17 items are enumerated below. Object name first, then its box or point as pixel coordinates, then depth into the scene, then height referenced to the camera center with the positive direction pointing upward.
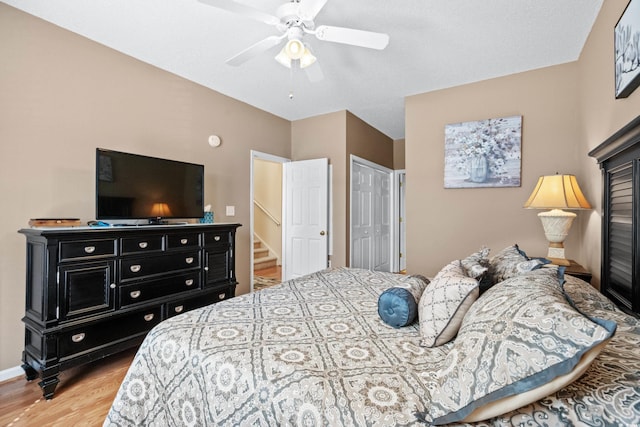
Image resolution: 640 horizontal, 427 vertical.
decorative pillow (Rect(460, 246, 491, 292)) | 1.40 -0.26
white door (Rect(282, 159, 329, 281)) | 4.20 -0.01
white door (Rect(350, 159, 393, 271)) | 4.51 +0.01
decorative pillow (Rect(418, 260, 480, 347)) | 1.19 -0.39
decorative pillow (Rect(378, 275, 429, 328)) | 1.38 -0.43
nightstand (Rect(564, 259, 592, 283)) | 2.06 -0.40
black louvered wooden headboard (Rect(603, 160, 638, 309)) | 1.52 -0.11
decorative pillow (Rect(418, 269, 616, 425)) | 0.65 -0.35
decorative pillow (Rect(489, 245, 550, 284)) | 1.42 -0.25
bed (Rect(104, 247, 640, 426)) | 0.69 -0.52
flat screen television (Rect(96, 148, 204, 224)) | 2.35 +0.26
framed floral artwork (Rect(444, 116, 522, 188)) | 3.09 +0.72
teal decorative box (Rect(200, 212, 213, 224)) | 3.16 -0.02
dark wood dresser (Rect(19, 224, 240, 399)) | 1.89 -0.55
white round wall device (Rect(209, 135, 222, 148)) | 3.49 +0.93
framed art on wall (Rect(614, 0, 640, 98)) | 1.42 +0.89
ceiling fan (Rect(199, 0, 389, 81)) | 1.71 +1.21
